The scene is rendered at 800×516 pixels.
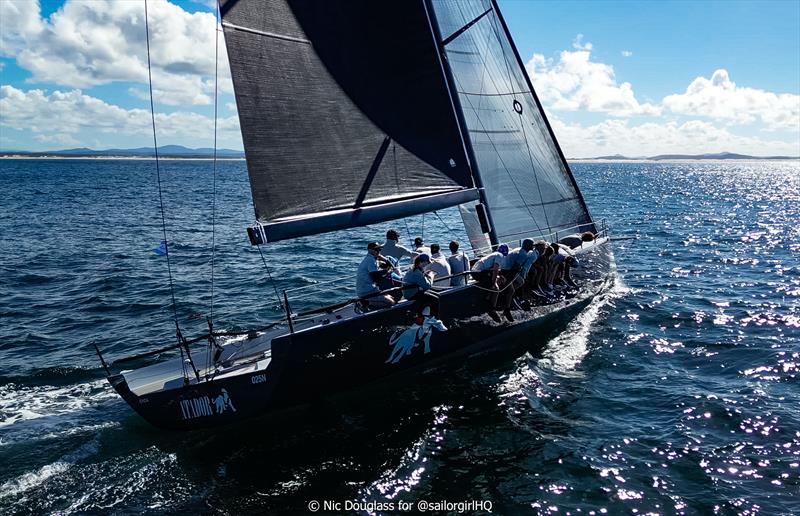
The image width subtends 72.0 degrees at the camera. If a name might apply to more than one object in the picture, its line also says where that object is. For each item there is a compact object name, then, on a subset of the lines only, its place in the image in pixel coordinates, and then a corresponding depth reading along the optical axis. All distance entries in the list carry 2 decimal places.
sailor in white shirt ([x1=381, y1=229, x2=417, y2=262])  11.91
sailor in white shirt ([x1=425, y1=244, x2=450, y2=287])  12.01
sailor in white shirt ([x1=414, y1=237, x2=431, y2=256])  12.86
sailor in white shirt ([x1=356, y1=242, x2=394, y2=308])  10.88
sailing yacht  9.44
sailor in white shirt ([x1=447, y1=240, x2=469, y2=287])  12.36
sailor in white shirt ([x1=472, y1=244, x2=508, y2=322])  11.81
